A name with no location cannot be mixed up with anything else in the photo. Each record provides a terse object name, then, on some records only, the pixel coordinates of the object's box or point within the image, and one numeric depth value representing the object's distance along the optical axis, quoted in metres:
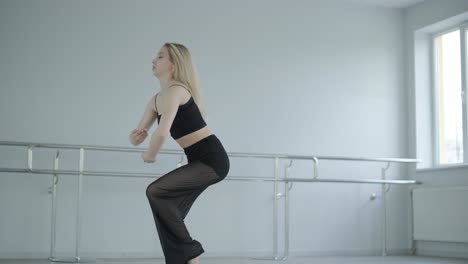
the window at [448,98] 6.04
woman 2.50
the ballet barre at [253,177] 4.57
